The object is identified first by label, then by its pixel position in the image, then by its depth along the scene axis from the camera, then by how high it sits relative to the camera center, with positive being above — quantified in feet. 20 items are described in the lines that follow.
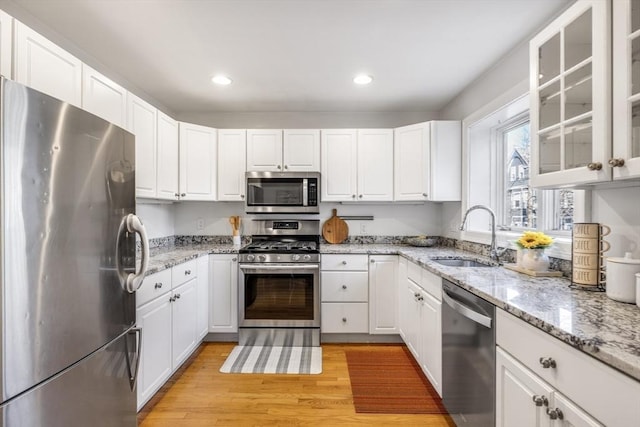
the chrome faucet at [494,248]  7.34 -0.85
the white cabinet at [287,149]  10.63 +2.21
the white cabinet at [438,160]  9.74 +1.73
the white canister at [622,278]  3.81 -0.81
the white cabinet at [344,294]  9.68 -2.57
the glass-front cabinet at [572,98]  3.76 +1.62
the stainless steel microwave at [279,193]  10.36 +0.66
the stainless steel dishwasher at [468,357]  4.42 -2.37
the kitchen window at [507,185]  6.68 +0.80
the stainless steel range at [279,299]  9.52 -2.71
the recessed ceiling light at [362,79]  8.43 +3.76
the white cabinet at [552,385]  2.53 -1.69
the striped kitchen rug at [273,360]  8.10 -4.17
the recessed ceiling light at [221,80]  8.50 +3.75
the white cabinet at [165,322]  6.13 -2.59
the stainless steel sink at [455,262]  7.90 -1.27
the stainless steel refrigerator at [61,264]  3.01 -0.61
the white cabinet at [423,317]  6.55 -2.58
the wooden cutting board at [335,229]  11.45 -0.61
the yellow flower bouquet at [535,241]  5.56 -0.50
